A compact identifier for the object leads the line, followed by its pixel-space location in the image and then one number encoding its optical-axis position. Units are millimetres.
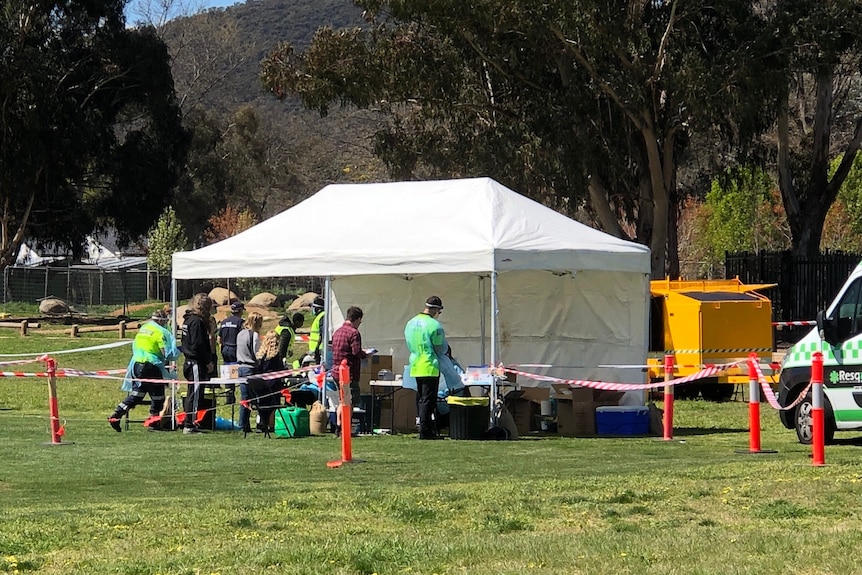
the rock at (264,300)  59050
